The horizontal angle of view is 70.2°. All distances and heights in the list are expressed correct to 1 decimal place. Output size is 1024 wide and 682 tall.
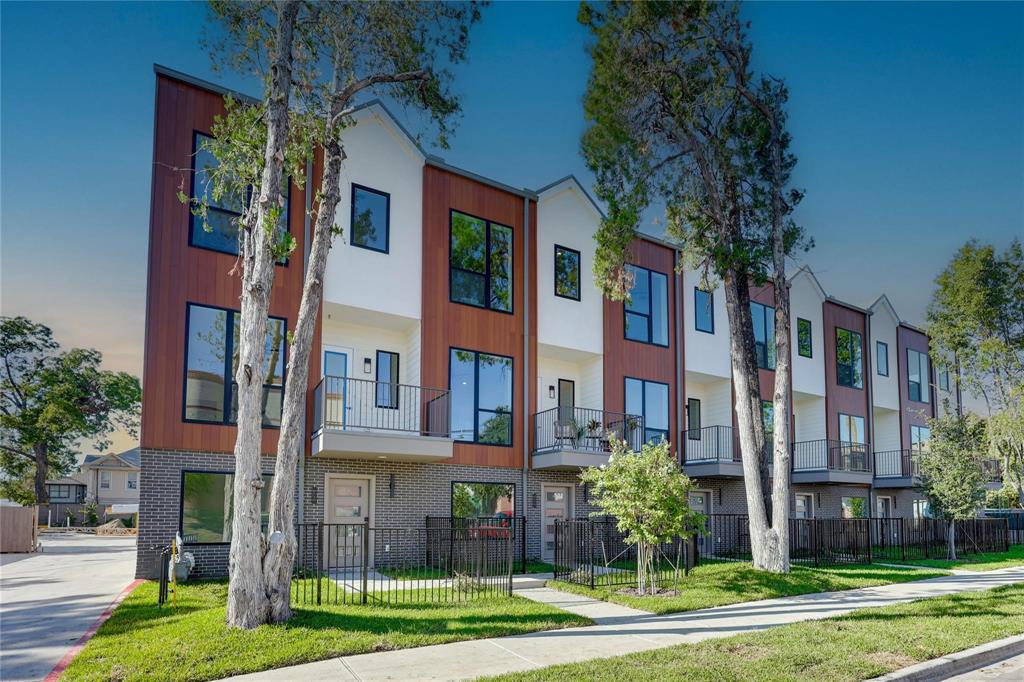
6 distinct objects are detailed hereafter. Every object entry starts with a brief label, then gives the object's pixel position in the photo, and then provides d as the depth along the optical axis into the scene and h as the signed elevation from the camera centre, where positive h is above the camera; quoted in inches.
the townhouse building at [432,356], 564.1 +75.8
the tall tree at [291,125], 367.6 +187.9
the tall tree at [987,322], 1071.6 +166.3
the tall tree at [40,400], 1365.7 +63.6
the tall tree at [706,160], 661.9 +261.2
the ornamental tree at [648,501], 504.6 -47.3
